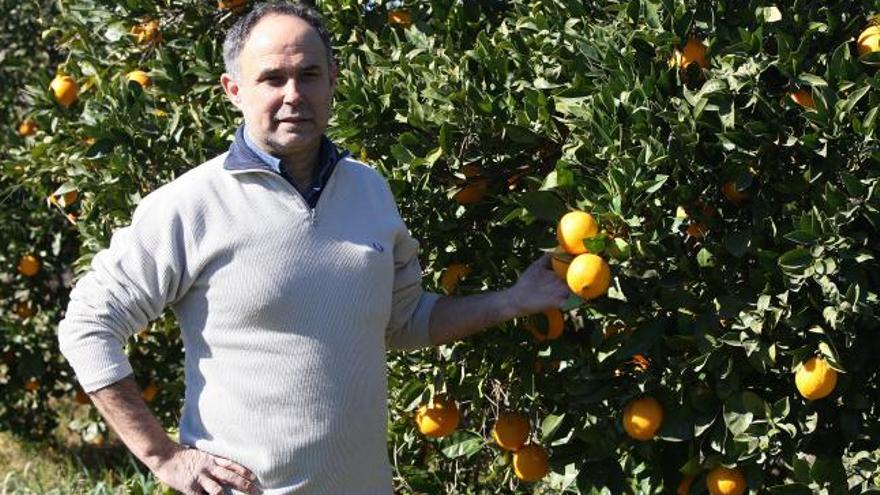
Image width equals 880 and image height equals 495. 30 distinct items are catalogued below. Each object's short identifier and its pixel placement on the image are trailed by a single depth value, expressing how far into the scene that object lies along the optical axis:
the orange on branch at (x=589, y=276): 3.74
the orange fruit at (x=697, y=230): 4.19
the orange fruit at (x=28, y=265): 8.16
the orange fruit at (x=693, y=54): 4.12
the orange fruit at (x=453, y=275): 4.70
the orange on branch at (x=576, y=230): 3.82
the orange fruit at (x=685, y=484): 4.68
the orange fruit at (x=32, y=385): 8.81
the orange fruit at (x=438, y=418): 4.92
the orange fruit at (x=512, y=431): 4.91
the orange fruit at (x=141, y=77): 5.97
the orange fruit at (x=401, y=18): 5.50
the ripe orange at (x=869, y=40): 4.06
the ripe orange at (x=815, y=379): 3.92
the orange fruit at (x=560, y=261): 3.99
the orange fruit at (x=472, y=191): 4.64
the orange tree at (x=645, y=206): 3.92
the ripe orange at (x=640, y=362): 4.45
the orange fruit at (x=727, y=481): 4.37
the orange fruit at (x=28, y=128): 8.34
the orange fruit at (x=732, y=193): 4.12
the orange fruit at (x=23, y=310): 8.45
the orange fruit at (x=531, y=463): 4.90
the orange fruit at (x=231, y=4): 5.92
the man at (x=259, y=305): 3.61
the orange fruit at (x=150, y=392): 7.91
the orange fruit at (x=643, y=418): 4.28
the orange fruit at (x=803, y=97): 4.00
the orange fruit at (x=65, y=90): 6.48
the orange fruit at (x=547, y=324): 4.52
